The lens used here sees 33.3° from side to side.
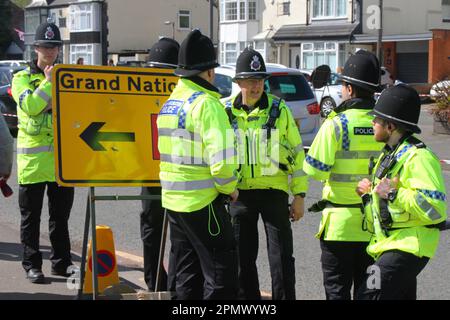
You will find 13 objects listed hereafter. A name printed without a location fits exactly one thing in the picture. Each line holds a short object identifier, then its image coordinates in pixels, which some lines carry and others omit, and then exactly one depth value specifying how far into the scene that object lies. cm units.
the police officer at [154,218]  613
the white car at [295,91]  1495
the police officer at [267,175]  552
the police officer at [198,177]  452
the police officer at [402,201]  411
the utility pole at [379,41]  3347
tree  6450
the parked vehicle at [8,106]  1891
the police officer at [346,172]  484
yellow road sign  533
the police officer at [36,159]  652
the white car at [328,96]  2686
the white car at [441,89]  1951
